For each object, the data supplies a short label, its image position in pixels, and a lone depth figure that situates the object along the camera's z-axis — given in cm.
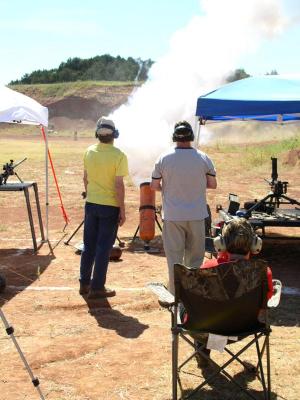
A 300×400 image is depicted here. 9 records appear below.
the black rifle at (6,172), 872
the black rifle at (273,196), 847
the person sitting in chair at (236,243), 396
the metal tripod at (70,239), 922
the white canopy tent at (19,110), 748
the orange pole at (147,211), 878
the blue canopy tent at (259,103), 726
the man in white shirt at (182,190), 530
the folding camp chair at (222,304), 364
